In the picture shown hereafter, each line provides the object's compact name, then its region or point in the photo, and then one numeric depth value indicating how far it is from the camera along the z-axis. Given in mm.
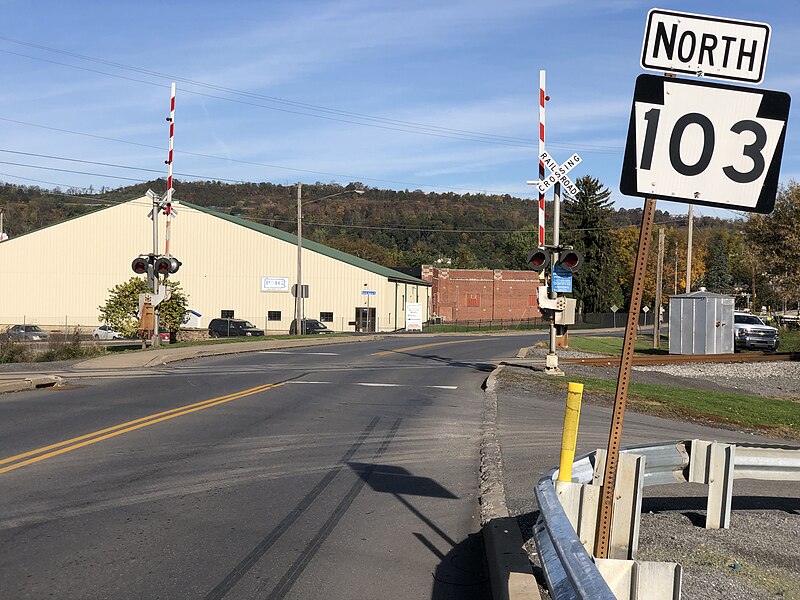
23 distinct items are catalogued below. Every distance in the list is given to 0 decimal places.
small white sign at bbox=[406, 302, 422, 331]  66000
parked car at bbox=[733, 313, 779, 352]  46781
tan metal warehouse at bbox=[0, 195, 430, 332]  68938
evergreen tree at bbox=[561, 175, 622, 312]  92750
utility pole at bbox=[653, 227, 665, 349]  47897
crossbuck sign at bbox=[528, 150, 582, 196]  22000
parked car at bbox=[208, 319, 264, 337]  59125
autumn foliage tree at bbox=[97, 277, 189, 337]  39719
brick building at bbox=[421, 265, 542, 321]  94500
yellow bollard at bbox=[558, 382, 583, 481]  5590
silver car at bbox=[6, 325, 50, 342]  48638
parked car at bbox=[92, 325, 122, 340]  57219
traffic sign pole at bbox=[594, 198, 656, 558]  5250
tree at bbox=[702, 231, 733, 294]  122500
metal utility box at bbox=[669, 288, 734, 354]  38500
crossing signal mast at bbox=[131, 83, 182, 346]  29656
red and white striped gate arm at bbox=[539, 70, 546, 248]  22406
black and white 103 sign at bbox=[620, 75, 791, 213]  5117
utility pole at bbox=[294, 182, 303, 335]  51334
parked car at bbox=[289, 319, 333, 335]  61938
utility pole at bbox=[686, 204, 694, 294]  44209
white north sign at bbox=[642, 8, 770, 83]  5289
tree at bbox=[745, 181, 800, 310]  52156
